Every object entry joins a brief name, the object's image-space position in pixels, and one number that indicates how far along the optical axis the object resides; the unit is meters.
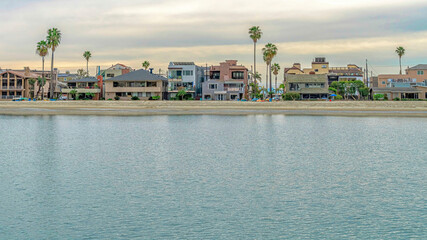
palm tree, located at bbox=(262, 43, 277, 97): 122.56
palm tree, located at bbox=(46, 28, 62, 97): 116.44
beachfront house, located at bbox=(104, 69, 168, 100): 109.12
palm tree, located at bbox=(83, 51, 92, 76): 168.50
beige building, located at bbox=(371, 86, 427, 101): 106.18
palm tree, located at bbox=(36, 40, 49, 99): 119.44
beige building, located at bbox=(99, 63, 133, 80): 123.44
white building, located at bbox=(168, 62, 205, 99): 112.19
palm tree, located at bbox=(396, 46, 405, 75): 163.25
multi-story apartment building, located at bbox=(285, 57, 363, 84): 152.62
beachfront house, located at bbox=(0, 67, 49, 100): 120.81
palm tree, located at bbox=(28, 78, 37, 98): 122.22
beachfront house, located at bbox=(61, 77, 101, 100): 114.62
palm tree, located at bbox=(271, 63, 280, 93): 156.75
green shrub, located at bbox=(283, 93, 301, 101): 105.62
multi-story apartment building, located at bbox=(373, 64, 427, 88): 127.38
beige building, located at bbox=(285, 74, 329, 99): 109.44
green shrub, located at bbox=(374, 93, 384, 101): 105.44
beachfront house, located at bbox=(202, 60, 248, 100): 109.69
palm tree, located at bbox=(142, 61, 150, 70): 149.25
